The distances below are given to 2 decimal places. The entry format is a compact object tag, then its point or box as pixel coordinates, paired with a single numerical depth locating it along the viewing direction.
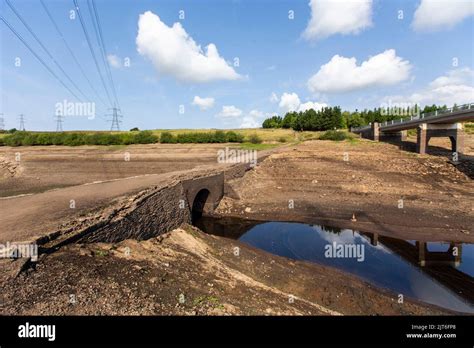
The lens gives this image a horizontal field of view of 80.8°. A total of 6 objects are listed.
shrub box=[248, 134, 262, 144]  56.96
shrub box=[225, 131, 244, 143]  55.41
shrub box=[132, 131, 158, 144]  54.72
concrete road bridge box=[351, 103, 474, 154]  32.38
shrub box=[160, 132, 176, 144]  54.94
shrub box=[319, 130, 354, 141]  55.28
